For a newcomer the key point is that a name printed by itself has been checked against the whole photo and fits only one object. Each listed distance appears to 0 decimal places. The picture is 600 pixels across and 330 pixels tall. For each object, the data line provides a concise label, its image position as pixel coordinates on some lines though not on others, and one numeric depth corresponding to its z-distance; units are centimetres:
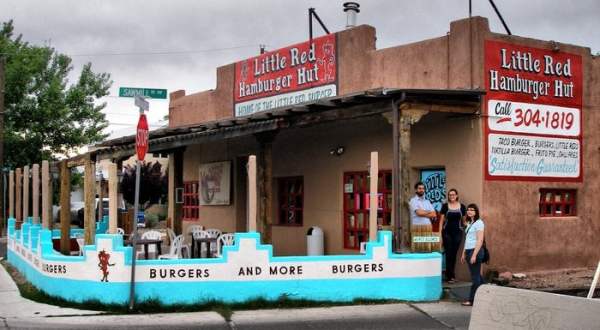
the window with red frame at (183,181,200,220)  2086
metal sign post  970
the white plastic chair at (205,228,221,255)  1354
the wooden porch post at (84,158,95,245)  1268
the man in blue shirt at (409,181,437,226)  1148
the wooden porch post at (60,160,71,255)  1500
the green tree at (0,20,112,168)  2941
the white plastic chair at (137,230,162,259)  1272
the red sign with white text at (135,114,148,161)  973
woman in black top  1202
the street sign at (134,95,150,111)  981
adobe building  1227
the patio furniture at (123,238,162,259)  1223
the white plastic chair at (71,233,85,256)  1357
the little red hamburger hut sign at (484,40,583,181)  1246
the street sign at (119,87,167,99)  987
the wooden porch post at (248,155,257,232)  1054
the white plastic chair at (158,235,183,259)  1192
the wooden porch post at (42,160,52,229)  1469
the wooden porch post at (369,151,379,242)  1073
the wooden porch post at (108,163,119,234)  1067
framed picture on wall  1888
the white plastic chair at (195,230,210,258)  1342
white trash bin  1509
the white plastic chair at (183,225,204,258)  1329
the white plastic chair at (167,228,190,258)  1323
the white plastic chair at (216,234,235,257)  1254
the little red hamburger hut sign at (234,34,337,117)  1534
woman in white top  1024
